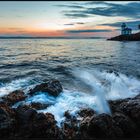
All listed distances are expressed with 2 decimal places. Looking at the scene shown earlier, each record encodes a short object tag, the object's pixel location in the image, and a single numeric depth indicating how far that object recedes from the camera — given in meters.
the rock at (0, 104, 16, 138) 5.62
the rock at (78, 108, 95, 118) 7.11
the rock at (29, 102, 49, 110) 7.55
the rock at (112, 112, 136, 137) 5.83
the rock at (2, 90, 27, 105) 8.05
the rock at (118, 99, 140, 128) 6.23
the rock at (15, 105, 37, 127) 5.97
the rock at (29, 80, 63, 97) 8.84
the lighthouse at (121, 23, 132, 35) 70.00
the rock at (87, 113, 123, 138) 5.61
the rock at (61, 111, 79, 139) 5.85
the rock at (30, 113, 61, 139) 5.66
